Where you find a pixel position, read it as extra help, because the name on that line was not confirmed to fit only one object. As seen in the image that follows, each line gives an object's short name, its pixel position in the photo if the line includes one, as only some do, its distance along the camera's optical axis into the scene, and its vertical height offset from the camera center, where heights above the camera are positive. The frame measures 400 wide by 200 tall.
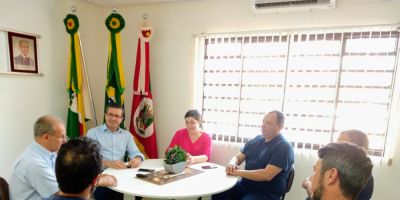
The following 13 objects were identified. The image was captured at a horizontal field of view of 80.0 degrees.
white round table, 1.62 -0.81
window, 2.27 -0.02
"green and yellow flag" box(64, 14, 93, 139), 2.63 -0.20
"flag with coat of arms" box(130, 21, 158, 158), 2.89 -0.38
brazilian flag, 2.72 +0.08
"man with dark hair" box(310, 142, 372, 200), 1.03 -0.39
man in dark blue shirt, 1.95 -0.75
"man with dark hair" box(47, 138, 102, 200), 0.98 -0.41
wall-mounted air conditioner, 2.25 +0.74
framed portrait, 2.24 +0.16
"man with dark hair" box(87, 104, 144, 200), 2.30 -0.66
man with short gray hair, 1.38 -0.60
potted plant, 1.95 -0.69
